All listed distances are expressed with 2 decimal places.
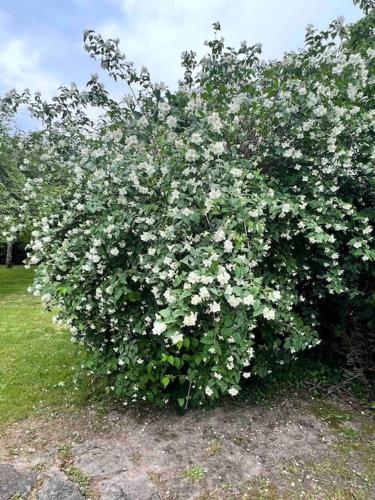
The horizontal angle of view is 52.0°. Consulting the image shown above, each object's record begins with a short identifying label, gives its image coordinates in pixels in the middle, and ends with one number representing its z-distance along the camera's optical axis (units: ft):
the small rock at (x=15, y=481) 7.10
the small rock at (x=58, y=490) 6.97
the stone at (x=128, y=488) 6.98
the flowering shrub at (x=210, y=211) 6.54
